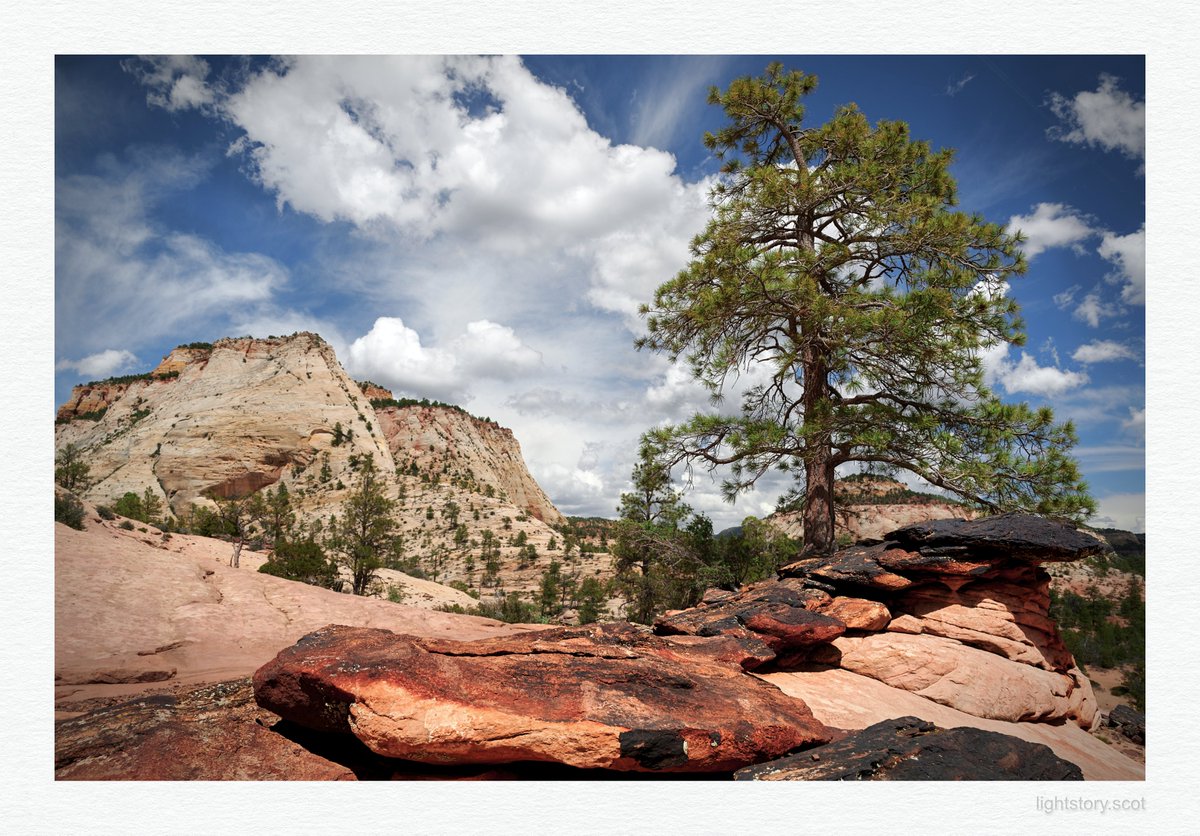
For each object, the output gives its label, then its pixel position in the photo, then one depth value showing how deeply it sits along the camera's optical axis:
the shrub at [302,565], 18.46
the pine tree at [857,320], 8.04
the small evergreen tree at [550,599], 31.20
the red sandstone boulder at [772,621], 6.37
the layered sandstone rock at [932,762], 3.77
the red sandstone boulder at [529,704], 3.63
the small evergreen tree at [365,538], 24.83
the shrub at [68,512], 12.46
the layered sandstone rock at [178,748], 3.83
